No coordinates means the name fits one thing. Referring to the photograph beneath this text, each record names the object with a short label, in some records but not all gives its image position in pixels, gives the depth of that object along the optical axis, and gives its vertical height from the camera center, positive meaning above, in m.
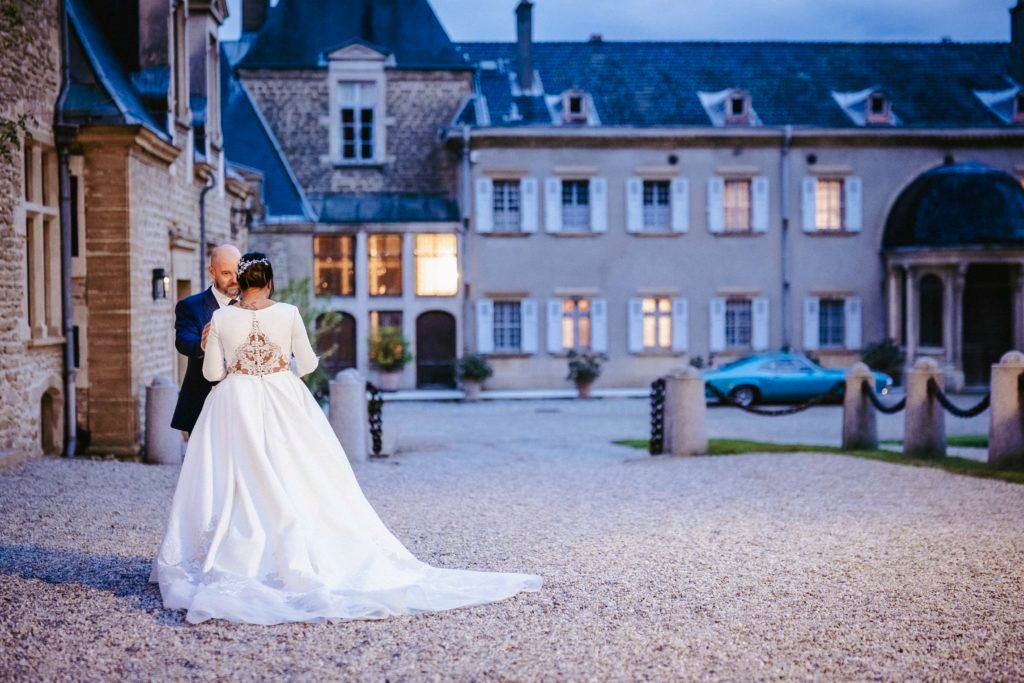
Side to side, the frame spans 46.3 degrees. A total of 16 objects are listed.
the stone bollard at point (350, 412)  13.70 -1.14
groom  7.32 -0.05
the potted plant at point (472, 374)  28.92 -1.49
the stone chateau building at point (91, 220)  12.05 +1.06
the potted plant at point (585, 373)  28.88 -1.49
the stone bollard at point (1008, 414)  12.75 -1.12
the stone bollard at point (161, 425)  12.98 -1.21
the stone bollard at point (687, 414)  14.59 -1.26
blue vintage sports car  26.23 -1.54
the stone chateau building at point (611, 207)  30.22 +2.68
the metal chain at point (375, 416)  15.10 -1.34
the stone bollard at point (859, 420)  15.49 -1.43
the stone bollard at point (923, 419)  14.14 -1.30
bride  6.12 -1.11
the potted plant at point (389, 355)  29.48 -1.05
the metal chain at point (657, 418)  15.17 -1.36
